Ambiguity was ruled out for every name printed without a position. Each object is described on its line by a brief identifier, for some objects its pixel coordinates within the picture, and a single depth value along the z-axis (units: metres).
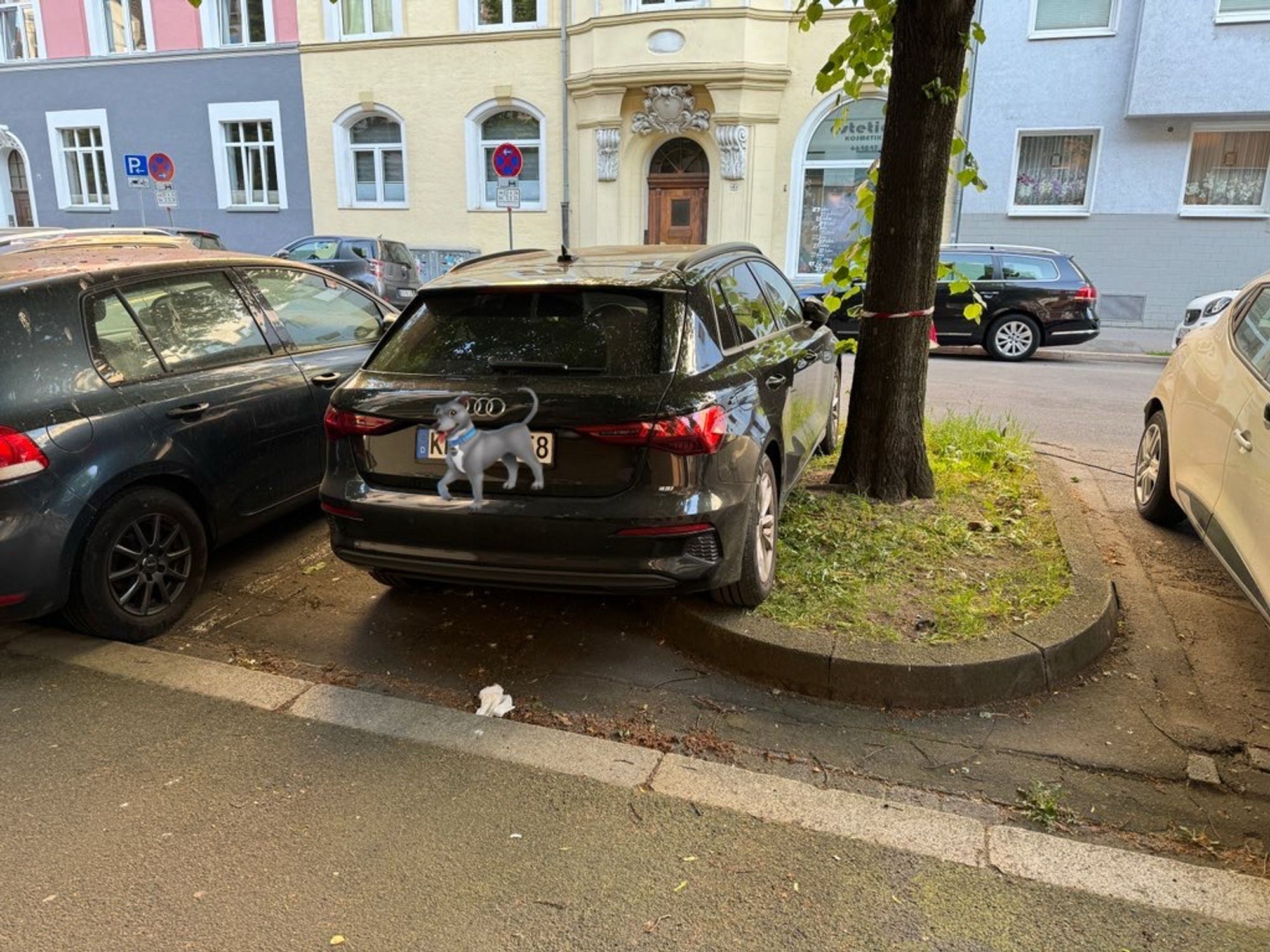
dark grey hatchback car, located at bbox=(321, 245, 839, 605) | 3.39
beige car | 3.63
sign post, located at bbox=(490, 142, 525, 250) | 14.24
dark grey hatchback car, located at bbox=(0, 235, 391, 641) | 3.63
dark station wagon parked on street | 13.43
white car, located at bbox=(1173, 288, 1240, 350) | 11.21
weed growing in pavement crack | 2.84
